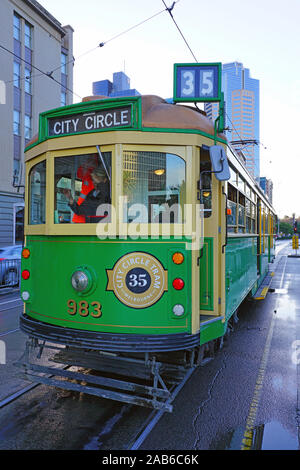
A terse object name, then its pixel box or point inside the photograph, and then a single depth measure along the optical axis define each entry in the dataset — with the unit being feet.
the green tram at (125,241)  11.69
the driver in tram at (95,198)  12.22
